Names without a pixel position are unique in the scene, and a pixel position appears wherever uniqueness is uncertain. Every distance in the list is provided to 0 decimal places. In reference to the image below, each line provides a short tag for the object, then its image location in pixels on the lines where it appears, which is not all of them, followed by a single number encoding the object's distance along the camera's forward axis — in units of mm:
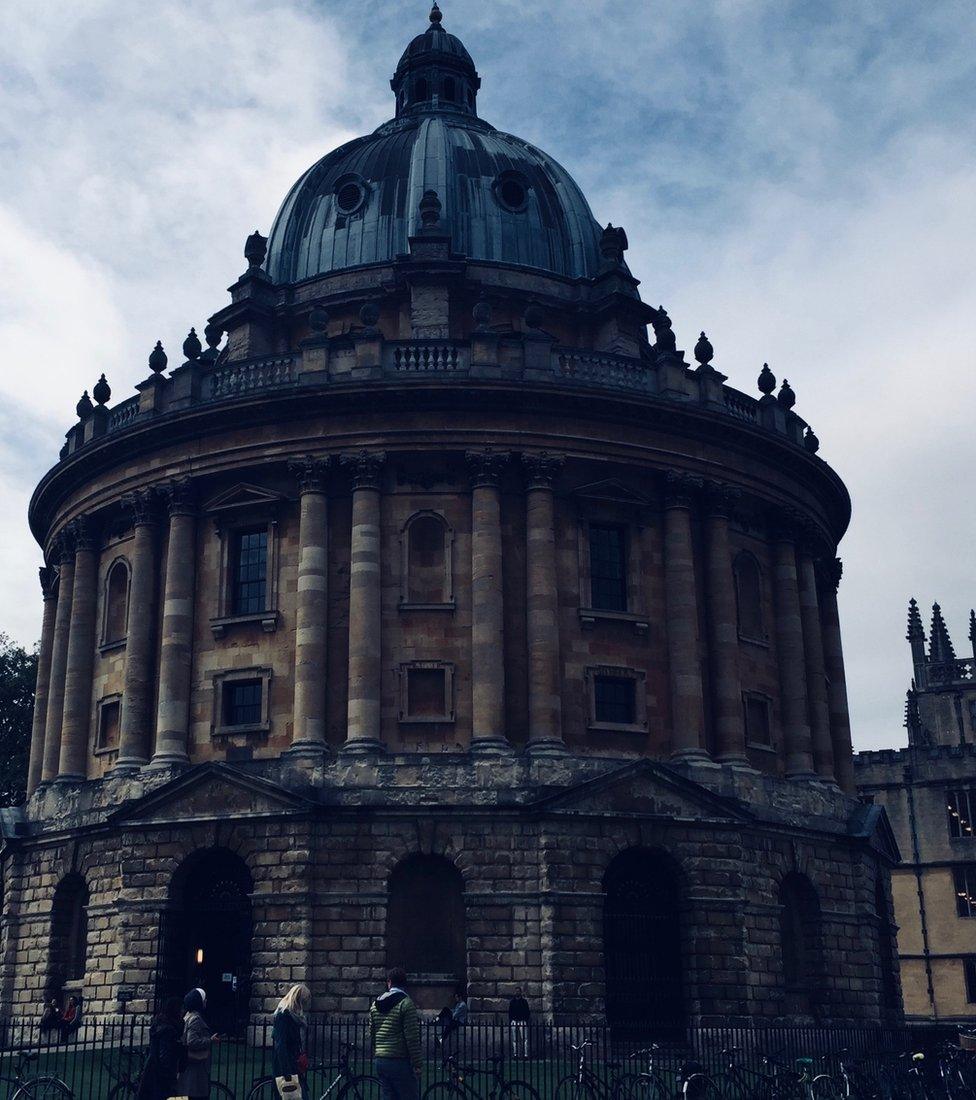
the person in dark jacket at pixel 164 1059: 17500
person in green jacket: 17719
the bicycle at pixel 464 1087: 20953
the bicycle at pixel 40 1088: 21281
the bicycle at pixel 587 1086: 21625
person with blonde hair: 18219
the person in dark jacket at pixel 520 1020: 30000
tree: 58406
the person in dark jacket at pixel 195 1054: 17906
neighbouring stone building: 67188
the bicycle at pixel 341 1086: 20641
